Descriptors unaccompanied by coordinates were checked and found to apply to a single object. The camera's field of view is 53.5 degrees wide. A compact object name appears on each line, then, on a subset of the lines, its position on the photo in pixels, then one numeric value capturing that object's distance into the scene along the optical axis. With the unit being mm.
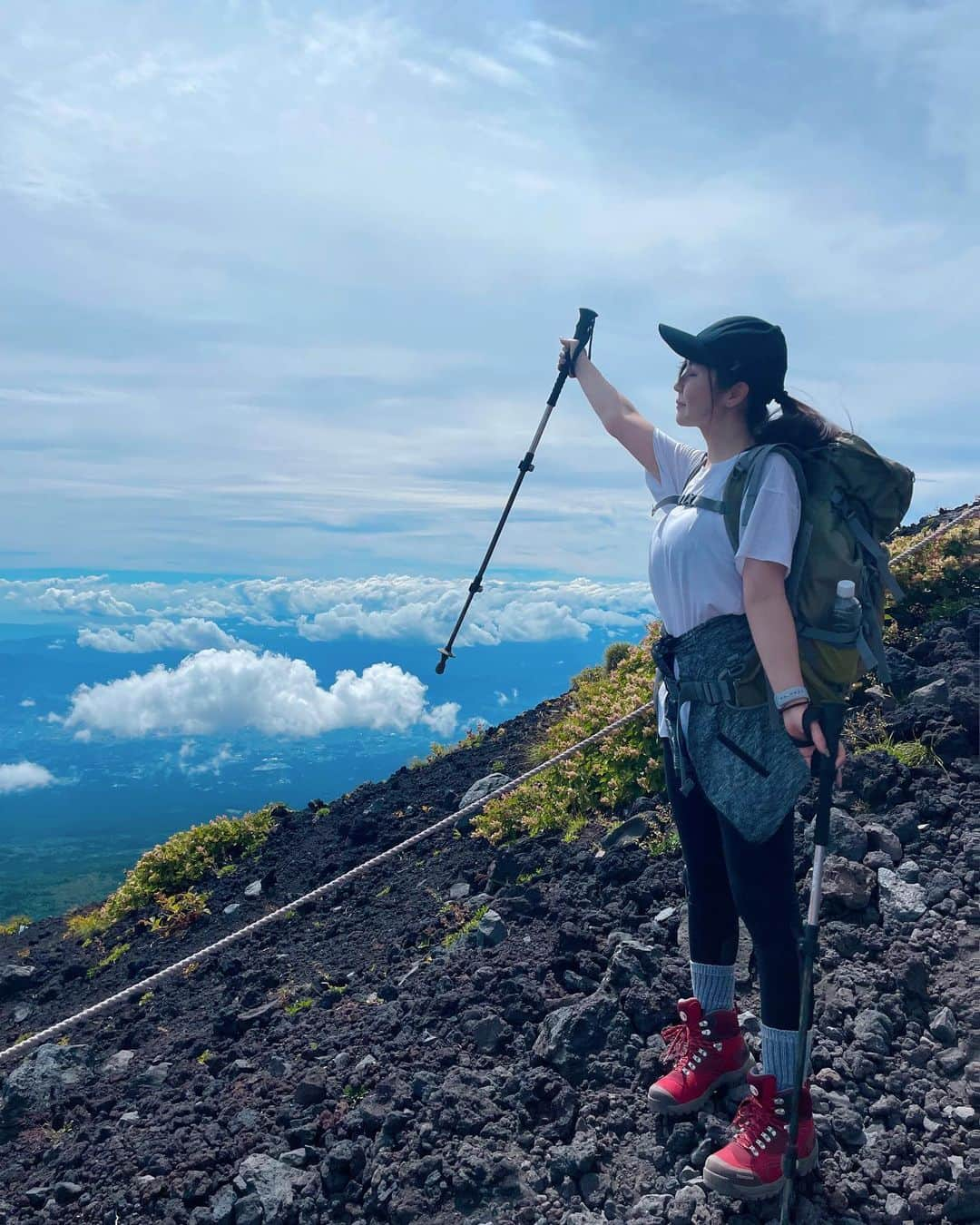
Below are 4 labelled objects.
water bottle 3111
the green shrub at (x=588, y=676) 11500
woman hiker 3115
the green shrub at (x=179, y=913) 9477
